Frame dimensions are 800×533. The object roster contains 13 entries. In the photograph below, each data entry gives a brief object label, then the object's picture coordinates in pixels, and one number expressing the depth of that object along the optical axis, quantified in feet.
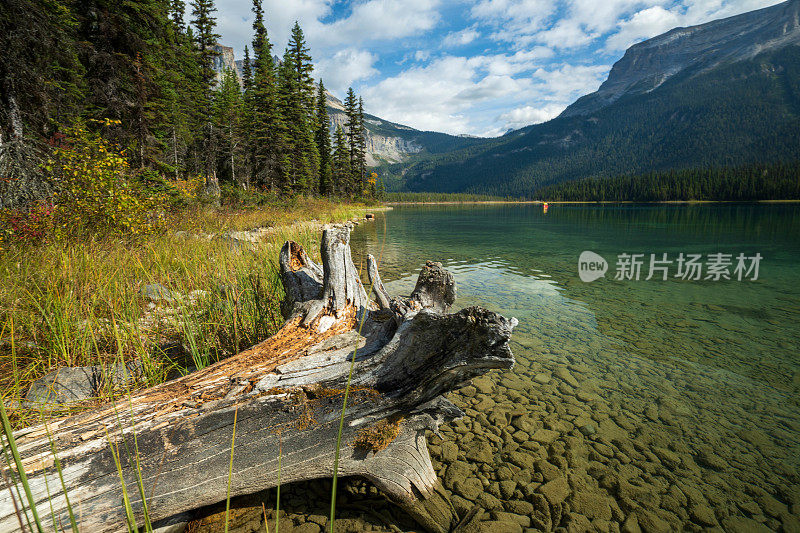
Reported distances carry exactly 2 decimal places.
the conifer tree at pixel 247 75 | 89.48
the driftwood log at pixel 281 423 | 5.40
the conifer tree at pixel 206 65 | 84.84
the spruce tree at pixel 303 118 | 99.25
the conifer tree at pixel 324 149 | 139.20
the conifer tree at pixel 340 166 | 151.40
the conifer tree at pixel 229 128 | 84.64
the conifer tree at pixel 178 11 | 94.68
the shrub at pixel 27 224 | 14.87
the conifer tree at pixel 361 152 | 163.53
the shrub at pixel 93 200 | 17.18
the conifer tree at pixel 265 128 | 84.31
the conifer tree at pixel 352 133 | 155.84
